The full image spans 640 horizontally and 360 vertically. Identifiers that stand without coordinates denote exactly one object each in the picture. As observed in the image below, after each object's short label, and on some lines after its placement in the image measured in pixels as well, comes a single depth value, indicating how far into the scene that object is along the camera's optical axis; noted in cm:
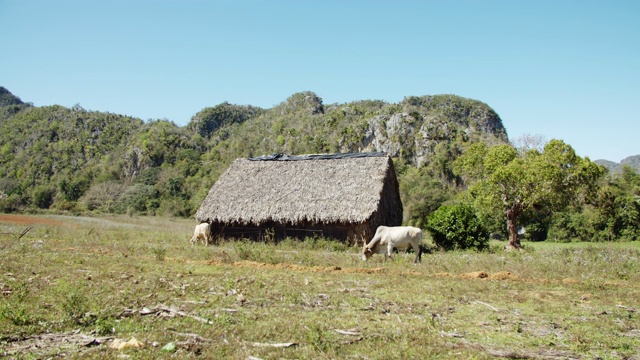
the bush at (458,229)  1741
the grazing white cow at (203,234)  1942
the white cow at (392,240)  1390
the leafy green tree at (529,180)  1806
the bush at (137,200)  5212
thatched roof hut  1798
